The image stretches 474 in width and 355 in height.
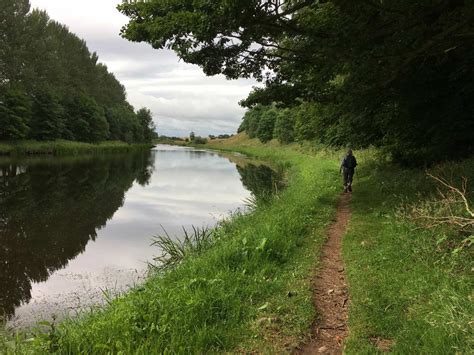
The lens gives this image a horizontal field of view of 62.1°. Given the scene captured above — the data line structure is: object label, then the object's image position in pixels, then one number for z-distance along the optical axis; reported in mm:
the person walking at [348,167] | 16531
